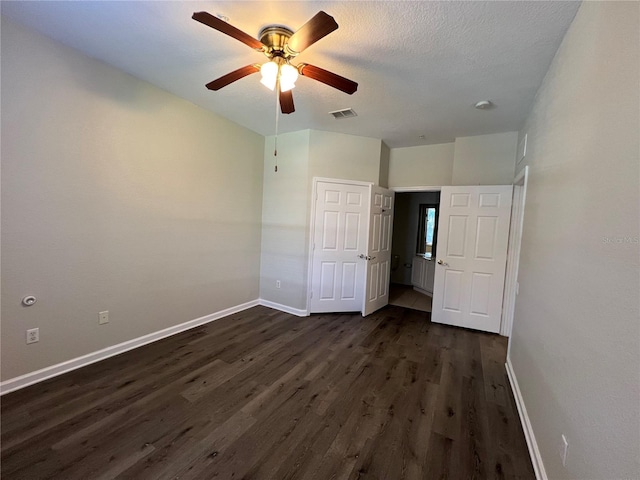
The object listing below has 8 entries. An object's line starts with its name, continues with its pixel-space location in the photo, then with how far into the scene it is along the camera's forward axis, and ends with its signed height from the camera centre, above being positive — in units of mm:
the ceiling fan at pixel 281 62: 1575 +1082
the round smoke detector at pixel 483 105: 2712 +1314
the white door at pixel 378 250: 4051 -413
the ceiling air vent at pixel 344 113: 3107 +1330
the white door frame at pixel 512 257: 3269 -327
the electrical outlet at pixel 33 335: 2117 -1038
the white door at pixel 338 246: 3957 -354
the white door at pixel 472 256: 3492 -362
